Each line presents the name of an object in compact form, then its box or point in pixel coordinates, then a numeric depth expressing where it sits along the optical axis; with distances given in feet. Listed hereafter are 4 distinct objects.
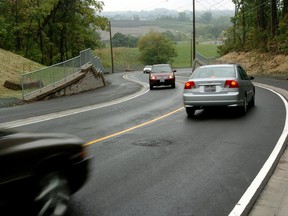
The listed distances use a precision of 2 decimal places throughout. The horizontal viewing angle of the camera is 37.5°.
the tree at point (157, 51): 460.14
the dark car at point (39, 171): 13.30
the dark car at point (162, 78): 92.73
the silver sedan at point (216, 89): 42.45
